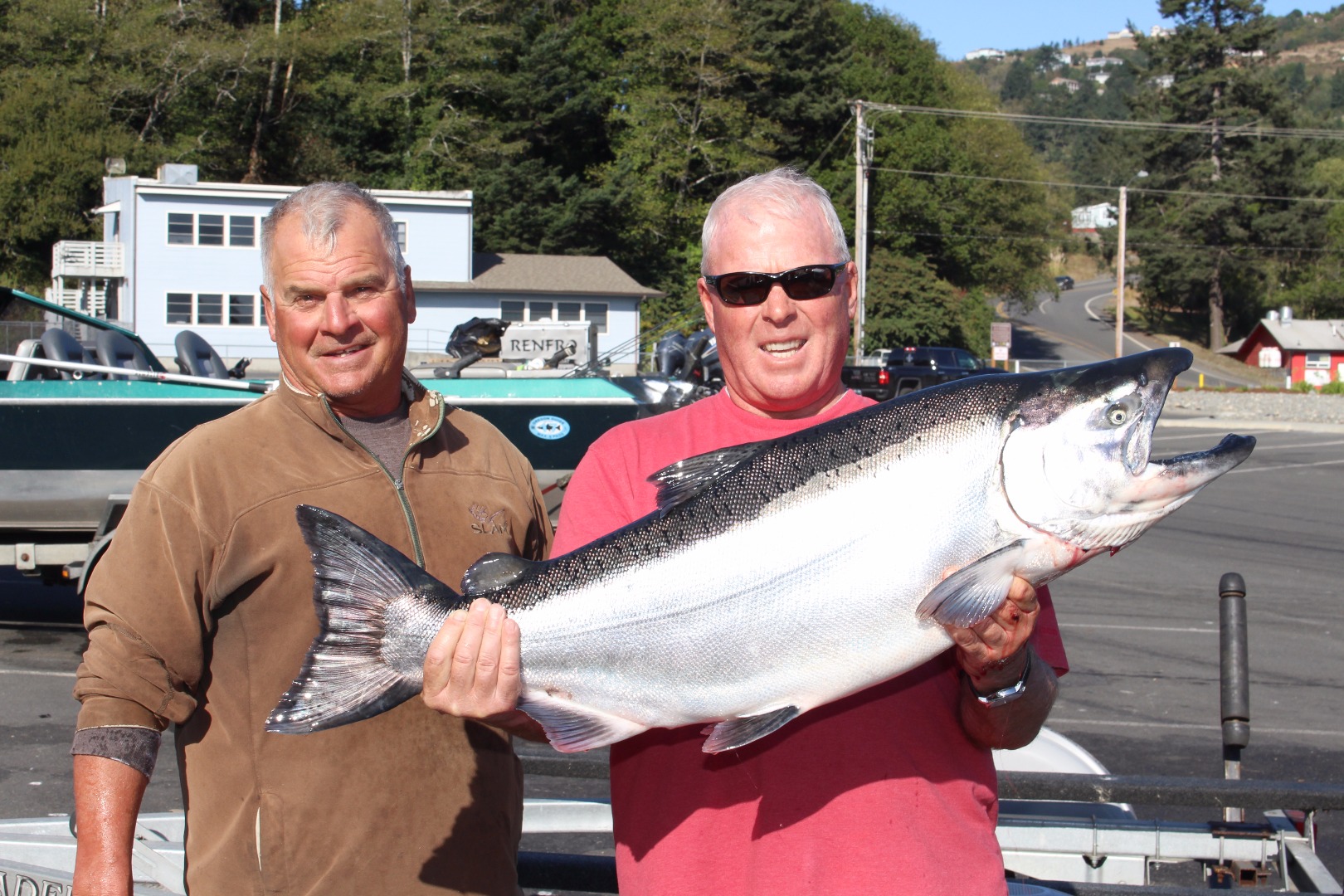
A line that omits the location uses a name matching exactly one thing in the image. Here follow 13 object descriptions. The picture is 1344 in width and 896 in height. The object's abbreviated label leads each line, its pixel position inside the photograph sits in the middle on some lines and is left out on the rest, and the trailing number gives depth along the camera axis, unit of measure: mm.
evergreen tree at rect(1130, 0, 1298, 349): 75562
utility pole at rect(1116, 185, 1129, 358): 46256
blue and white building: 46594
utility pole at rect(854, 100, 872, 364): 37469
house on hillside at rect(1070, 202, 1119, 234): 158512
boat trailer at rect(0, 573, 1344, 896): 3336
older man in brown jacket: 2525
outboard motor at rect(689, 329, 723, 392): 20983
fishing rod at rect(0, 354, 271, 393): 8422
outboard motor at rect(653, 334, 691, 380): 21000
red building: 64062
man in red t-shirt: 2242
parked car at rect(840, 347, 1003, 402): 31875
